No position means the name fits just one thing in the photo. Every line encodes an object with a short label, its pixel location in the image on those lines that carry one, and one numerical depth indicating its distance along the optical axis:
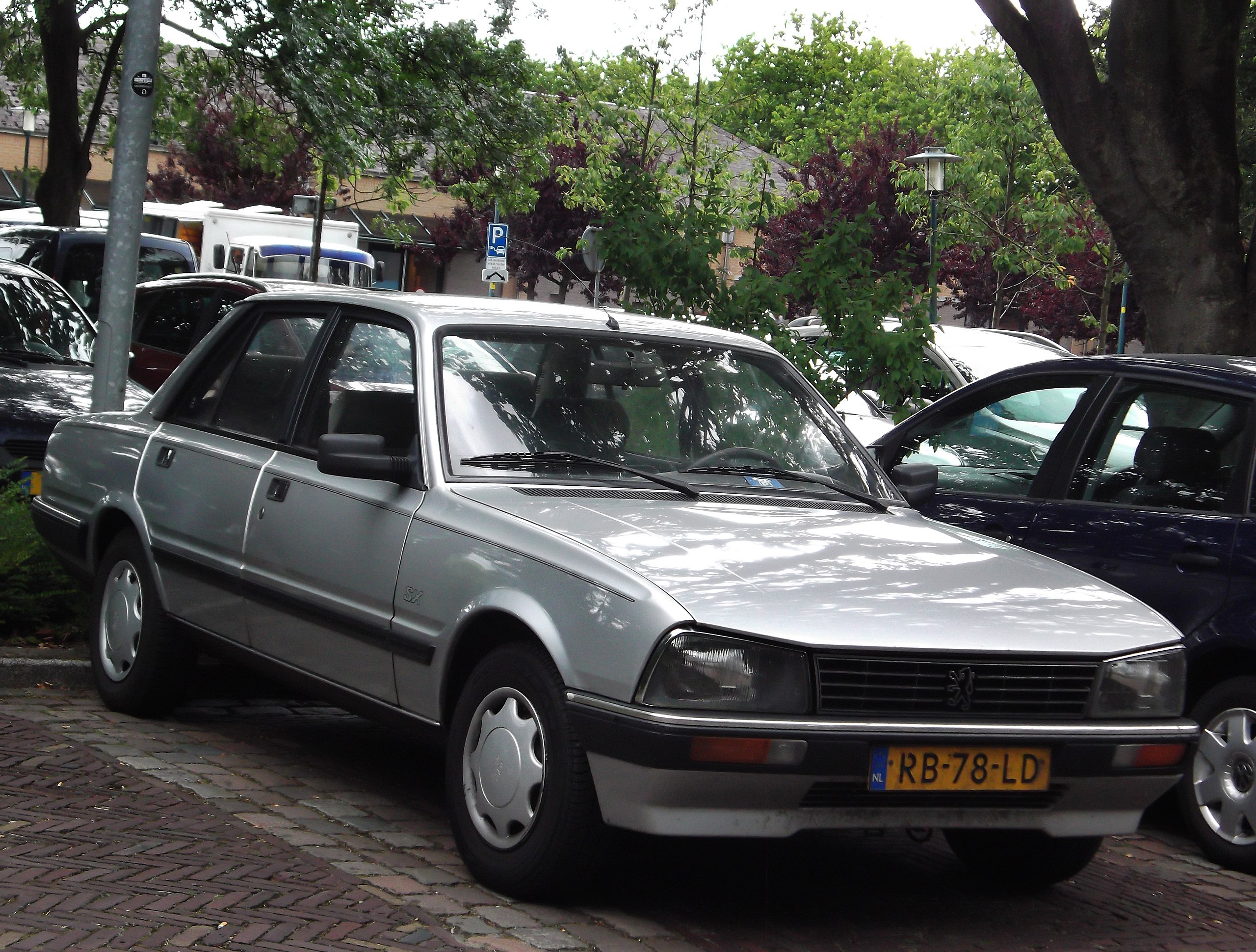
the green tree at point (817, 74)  74.44
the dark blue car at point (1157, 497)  5.70
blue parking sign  28.12
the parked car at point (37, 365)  9.12
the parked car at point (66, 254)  16.58
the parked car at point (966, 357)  12.84
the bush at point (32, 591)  7.59
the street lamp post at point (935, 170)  26.05
